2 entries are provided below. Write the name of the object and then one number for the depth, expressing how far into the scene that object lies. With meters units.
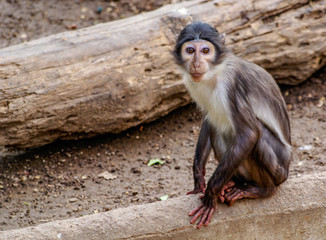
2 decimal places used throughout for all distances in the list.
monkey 9.68
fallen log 13.10
